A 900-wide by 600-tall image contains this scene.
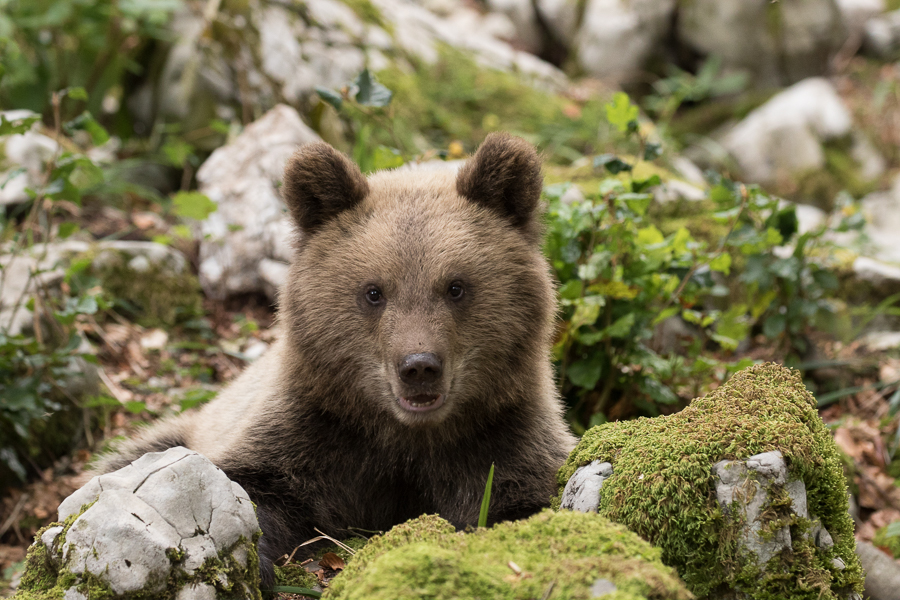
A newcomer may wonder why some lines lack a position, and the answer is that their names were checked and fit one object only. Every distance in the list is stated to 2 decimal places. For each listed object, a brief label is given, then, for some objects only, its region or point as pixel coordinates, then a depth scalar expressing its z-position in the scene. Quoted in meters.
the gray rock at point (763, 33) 27.56
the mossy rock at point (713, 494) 5.57
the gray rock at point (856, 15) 29.66
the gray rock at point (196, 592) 5.49
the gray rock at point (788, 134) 24.84
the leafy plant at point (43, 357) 9.66
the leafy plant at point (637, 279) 9.75
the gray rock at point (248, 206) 14.83
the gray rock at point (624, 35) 27.84
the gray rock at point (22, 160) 14.56
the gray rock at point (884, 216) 20.80
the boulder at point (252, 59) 18.42
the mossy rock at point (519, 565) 4.68
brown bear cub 7.35
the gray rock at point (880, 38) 30.07
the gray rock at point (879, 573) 8.23
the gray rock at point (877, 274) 14.37
